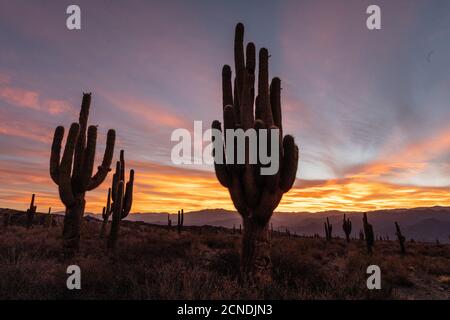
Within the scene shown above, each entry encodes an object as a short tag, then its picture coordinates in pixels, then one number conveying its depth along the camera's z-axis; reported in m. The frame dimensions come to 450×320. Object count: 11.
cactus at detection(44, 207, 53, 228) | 31.81
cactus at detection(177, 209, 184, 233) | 29.94
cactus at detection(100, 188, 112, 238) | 22.38
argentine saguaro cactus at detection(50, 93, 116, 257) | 11.02
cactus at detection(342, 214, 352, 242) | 32.45
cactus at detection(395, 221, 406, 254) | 24.31
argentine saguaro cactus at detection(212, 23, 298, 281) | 7.55
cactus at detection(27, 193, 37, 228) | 28.11
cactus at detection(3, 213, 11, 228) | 27.72
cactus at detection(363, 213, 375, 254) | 21.44
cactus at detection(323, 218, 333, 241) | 34.23
